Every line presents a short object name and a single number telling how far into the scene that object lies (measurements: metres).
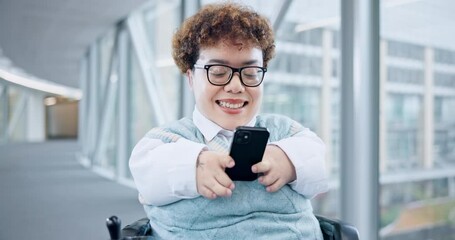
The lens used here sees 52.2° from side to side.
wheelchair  1.06
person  0.97
